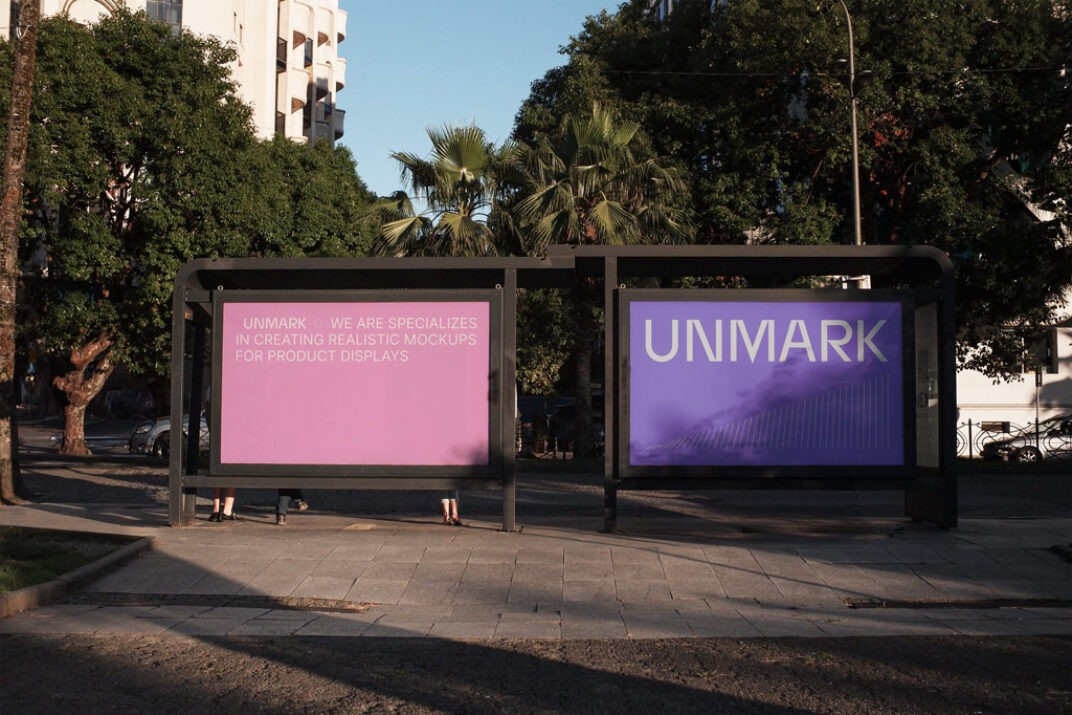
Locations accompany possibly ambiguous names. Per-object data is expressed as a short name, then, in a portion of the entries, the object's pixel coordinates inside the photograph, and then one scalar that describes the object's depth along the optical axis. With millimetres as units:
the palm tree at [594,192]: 20391
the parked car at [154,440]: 28234
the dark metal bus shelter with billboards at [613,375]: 12047
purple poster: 12070
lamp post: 22359
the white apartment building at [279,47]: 46062
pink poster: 12336
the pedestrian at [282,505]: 12852
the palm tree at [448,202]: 20656
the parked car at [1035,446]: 26422
